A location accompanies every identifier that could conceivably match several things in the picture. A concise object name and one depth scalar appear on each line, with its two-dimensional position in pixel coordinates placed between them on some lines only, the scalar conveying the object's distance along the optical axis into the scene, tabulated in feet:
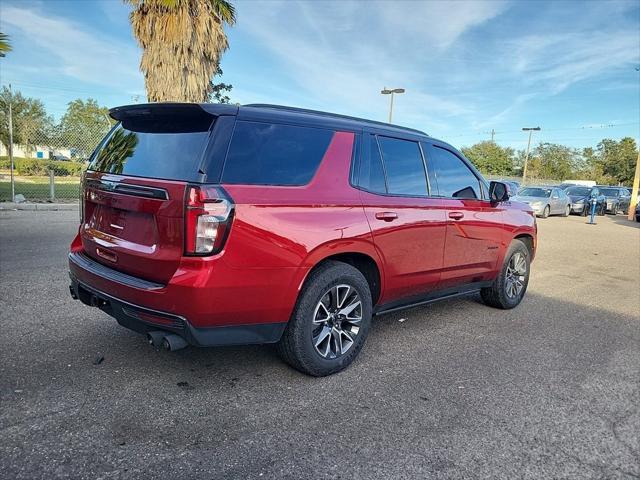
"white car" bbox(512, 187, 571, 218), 70.95
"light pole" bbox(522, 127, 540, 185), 149.79
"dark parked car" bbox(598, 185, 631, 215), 92.17
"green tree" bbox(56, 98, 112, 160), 50.52
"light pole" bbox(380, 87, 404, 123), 91.15
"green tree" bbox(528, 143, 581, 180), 257.55
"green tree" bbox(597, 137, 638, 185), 205.00
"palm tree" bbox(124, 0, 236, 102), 45.96
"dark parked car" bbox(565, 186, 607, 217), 81.00
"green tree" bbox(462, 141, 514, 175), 241.96
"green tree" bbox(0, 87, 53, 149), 51.44
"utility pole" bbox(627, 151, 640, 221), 75.31
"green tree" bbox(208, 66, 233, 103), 76.59
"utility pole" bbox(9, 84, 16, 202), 40.01
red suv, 9.32
